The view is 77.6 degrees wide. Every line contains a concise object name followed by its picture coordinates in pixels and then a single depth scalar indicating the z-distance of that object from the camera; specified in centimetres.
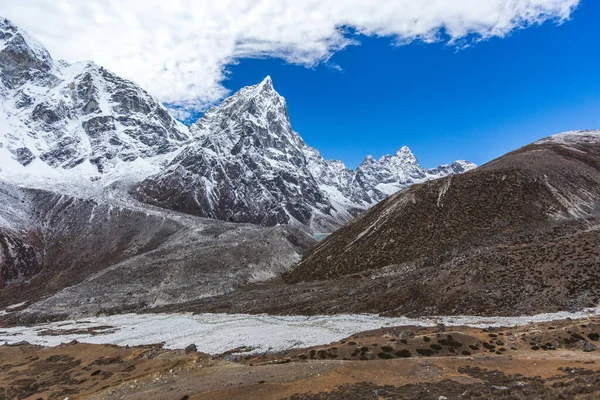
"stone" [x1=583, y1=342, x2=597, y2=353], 3684
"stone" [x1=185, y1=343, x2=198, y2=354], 5387
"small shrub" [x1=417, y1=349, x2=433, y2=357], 4106
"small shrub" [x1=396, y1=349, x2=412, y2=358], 4094
